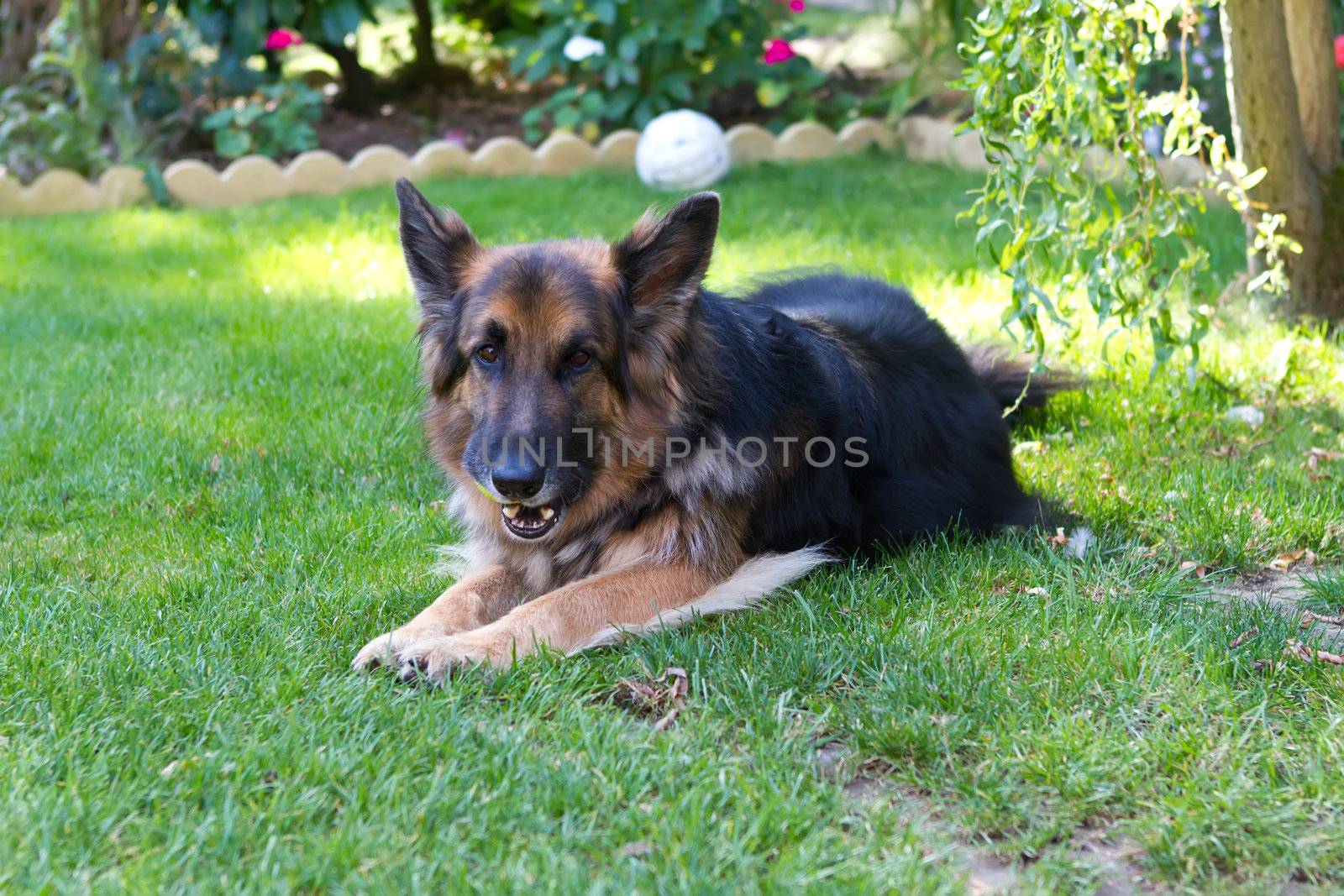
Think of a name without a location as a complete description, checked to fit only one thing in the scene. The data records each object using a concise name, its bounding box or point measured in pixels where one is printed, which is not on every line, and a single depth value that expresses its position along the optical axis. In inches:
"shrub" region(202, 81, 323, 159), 404.2
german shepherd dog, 143.3
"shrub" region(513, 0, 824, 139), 416.8
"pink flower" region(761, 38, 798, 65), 444.1
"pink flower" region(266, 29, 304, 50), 423.8
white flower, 413.1
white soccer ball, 378.9
